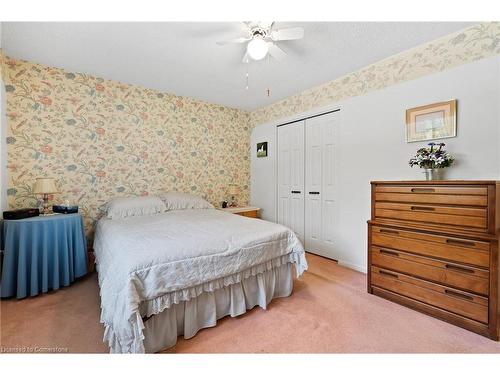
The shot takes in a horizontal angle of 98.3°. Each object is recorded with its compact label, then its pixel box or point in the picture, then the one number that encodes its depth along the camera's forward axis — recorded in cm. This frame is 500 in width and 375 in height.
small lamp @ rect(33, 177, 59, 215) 219
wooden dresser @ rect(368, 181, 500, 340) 148
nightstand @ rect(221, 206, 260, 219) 359
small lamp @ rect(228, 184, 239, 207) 381
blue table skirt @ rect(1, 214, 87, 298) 191
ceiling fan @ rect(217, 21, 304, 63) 167
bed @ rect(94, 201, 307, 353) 124
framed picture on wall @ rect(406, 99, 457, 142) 191
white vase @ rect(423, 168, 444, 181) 185
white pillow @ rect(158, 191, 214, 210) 302
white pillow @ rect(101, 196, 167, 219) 255
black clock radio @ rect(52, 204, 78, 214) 236
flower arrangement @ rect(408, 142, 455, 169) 180
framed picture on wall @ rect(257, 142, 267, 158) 396
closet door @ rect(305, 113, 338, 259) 294
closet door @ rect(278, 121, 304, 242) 337
